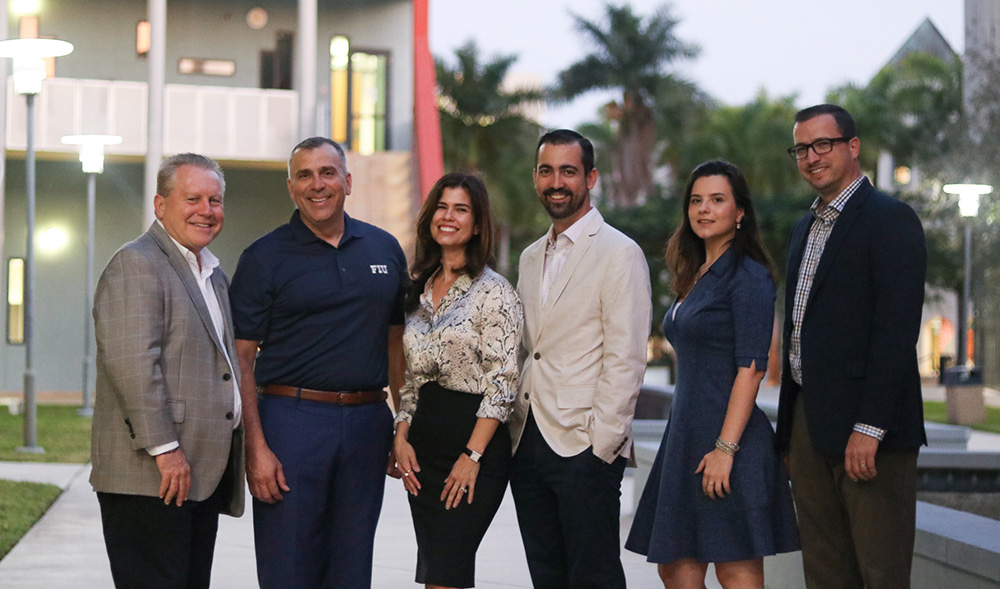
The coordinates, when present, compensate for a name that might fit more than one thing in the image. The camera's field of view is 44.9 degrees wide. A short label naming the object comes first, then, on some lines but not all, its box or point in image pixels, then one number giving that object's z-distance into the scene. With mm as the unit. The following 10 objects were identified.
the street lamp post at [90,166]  16562
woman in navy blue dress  4570
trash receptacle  20891
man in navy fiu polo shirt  4914
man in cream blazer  4707
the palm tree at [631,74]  43188
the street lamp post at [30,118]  12797
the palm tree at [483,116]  43031
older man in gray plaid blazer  4383
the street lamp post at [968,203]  21141
